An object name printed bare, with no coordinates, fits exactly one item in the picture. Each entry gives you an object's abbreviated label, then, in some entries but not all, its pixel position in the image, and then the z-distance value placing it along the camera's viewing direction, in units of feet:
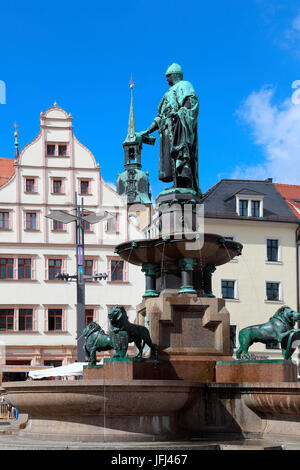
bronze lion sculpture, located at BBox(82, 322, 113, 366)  41.14
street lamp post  74.38
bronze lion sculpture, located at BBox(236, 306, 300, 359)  40.55
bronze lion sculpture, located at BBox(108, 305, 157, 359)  39.06
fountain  35.60
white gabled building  132.05
